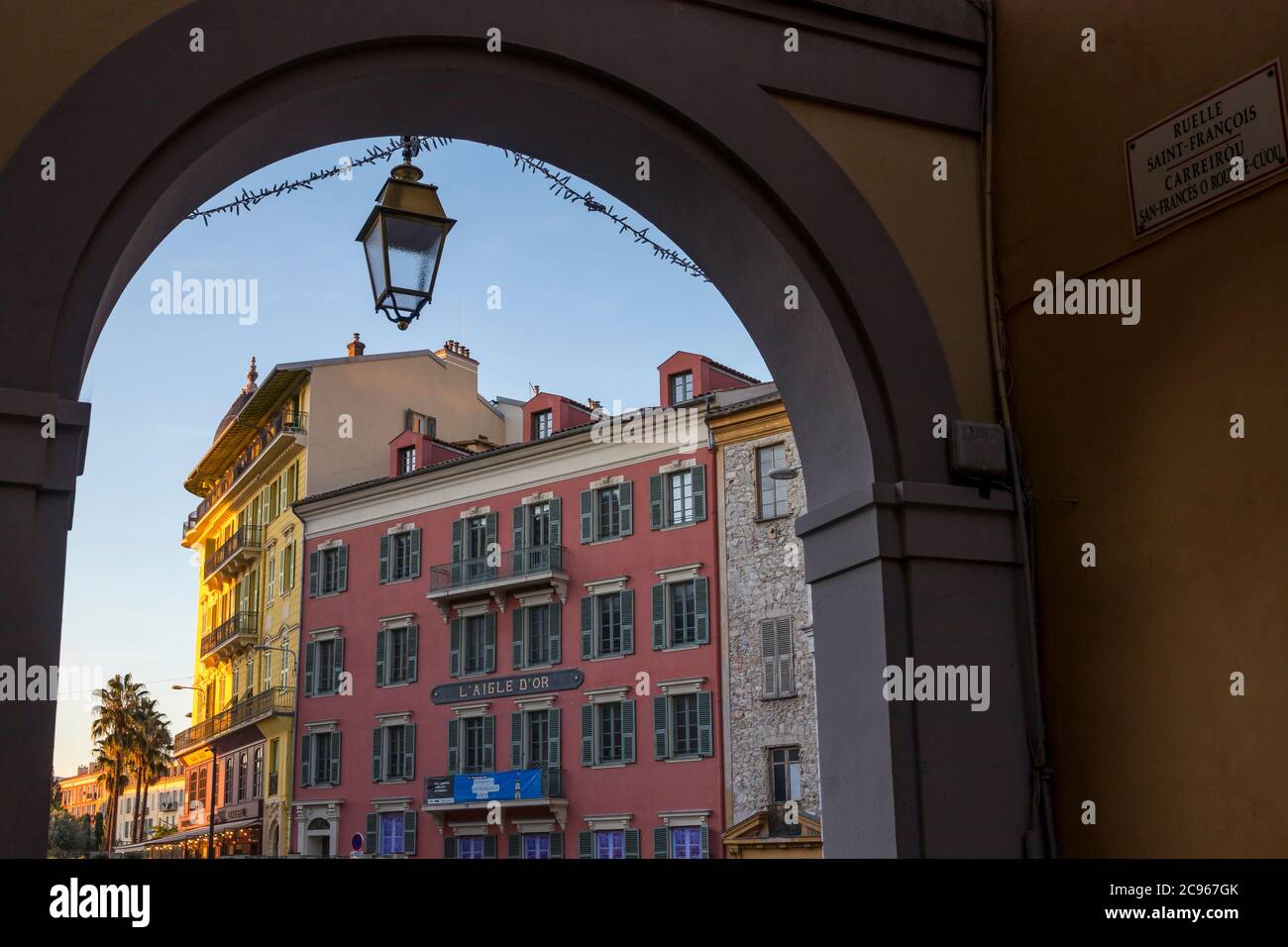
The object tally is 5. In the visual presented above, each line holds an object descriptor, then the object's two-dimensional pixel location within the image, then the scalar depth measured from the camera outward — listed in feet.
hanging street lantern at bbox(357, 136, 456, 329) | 15.99
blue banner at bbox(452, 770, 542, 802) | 96.02
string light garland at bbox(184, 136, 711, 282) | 16.22
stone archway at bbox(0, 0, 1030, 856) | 12.28
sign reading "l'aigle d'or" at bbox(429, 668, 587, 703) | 97.09
